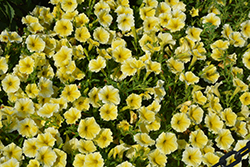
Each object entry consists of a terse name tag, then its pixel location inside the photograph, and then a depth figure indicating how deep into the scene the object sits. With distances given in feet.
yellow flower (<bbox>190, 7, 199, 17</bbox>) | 9.32
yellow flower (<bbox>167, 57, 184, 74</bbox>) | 7.75
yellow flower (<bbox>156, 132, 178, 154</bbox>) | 6.59
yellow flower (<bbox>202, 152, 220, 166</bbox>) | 6.67
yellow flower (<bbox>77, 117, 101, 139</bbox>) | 6.57
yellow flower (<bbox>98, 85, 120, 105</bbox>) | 6.90
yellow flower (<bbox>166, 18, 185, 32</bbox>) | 8.35
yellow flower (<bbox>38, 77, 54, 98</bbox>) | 7.13
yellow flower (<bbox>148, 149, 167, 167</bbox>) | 6.51
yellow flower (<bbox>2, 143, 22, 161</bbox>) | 6.38
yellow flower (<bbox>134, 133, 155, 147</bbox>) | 6.53
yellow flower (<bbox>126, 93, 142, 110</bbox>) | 7.14
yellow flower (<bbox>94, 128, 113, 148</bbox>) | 6.64
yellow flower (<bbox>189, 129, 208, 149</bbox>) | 6.87
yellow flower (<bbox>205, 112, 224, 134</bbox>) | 7.07
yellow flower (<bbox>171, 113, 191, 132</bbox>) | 6.91
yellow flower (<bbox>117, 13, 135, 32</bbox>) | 8.29
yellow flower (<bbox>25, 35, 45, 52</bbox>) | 7.73
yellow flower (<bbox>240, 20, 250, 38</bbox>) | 8.71
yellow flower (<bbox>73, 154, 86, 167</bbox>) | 6.29
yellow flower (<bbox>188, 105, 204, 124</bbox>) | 7.20
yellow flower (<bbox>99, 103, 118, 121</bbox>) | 6.80
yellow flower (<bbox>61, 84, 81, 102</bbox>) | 7.05
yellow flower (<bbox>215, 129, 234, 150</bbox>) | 7.00
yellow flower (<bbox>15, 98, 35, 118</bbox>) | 6.96
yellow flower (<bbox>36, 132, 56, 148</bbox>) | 6.42
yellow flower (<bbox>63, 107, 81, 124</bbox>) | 6.81
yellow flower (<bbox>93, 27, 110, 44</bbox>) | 8.08
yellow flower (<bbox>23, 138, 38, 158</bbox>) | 6.37
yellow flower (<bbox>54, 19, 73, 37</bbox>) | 8.16
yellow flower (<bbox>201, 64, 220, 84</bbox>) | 7.89
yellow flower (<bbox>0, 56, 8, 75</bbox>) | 7.55
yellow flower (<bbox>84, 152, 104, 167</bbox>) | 6.20
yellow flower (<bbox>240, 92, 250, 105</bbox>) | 7.65
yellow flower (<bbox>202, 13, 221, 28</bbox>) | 8.79
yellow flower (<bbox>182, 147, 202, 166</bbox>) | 6.57
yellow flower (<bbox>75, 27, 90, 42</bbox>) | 8.08
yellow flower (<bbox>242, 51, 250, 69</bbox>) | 8.20
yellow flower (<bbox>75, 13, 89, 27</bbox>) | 8.58
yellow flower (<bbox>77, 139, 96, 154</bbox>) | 6.53
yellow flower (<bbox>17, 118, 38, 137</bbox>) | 6.70
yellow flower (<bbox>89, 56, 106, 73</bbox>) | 7.37
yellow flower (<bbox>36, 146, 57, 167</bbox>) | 6.17
